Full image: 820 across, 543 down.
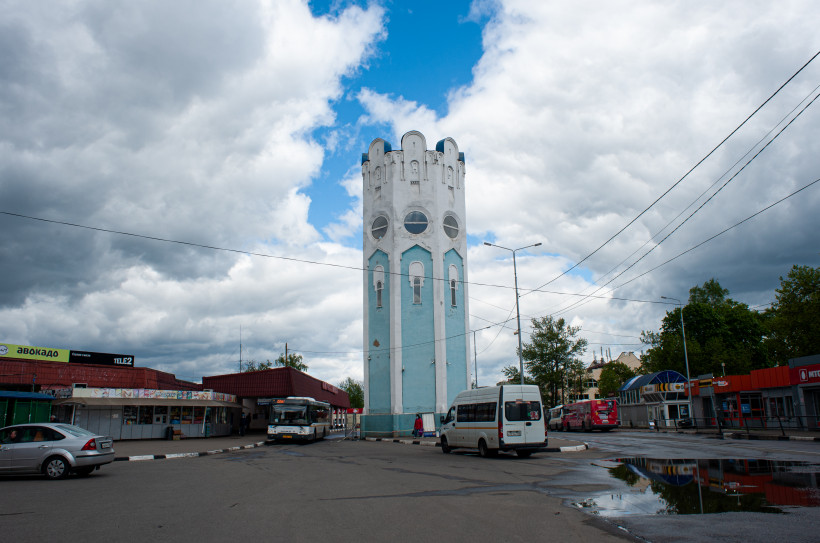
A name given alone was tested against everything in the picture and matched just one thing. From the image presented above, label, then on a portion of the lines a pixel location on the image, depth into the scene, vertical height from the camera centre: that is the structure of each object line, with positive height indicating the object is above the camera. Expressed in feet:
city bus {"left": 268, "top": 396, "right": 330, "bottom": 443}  113.70 -3.98
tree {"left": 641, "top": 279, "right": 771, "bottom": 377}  199.11 +19.05
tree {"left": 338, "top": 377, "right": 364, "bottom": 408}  475.76 +6.35
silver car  47.88 -3.88
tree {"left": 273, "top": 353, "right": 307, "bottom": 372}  308.89 +20.79
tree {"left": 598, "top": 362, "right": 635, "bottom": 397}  300.40 +9.13
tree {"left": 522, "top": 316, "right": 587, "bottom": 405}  231.30 +16.08
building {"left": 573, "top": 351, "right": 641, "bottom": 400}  374.96 +18.42
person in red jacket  119.14 -6.03
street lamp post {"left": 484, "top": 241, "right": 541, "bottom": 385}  102.83 +8.60
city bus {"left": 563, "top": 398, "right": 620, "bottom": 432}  146.92 -4.94
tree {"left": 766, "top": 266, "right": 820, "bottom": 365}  142.31 +20.42
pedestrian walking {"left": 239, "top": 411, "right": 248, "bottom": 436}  148.68 -6.15
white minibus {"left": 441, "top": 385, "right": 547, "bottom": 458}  68.80 -2.97
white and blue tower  135.33 +27.26
